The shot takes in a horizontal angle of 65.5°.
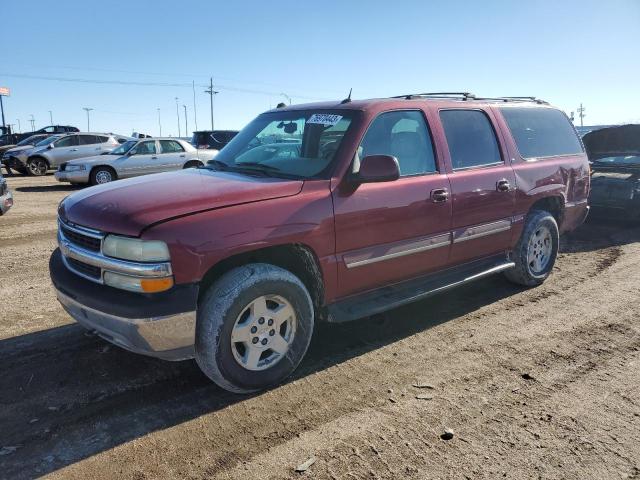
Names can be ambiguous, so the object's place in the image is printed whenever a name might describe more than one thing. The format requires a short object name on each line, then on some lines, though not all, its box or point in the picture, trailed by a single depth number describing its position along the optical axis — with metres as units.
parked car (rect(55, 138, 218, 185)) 14.70
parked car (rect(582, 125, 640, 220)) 8.38
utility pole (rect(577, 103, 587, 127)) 71.69
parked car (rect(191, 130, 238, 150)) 19.27
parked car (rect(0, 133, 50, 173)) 19.28
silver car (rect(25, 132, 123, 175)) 18.91
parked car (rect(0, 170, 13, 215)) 8.16
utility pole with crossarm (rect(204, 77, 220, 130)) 78.12
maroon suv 2.96
